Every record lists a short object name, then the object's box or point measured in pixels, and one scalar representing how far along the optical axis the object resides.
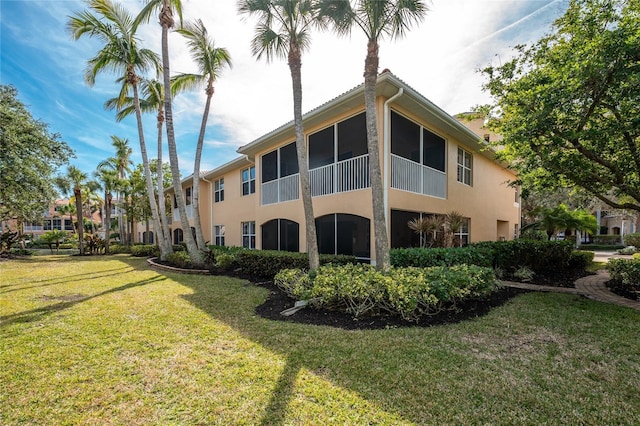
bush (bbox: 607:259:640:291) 7.59
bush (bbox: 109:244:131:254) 22.61
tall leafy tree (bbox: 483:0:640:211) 5.73
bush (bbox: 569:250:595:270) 11.34
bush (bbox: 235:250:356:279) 8.77
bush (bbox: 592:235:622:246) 32.53
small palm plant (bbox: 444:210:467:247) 9.63
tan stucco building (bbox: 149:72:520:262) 9.03
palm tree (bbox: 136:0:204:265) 11.45
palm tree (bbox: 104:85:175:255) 15.35
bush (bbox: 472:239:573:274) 10.47
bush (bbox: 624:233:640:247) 21.38
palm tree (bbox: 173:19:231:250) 12.49
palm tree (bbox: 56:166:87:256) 19.11
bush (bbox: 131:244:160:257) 18.99
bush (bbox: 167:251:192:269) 12.53
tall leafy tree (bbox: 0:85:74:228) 13.55
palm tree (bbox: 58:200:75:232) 46.19
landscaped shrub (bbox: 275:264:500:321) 5.38
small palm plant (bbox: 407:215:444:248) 9.10
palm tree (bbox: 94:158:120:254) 24.05
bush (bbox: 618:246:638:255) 19.91
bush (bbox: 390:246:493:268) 7.72
